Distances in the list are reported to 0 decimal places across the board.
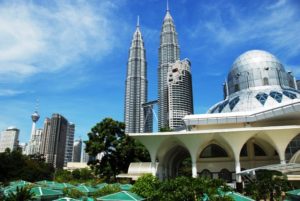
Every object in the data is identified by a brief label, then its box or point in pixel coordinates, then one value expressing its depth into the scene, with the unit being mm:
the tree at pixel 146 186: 14250
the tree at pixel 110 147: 37406
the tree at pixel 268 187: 15543
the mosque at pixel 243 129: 29844
